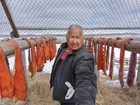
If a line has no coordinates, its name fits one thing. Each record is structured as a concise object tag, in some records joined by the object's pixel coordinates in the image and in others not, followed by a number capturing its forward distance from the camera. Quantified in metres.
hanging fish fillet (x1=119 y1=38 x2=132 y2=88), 0.92
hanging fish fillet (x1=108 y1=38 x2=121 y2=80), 1.12
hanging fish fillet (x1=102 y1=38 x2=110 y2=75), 1.38
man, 0.65
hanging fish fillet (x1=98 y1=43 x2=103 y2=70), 1.42
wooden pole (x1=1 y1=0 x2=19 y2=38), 1.39
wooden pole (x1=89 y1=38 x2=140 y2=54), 0.83
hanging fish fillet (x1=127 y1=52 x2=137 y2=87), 0.93
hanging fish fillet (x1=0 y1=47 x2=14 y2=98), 0.70
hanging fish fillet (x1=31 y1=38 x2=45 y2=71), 1.30
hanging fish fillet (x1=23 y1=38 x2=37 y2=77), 1.16
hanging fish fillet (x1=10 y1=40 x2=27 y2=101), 0.77
